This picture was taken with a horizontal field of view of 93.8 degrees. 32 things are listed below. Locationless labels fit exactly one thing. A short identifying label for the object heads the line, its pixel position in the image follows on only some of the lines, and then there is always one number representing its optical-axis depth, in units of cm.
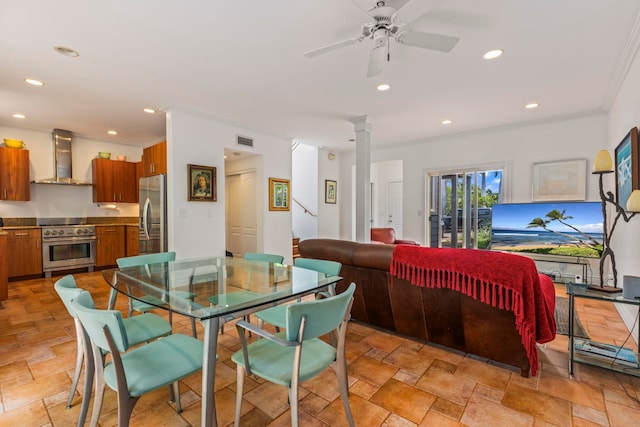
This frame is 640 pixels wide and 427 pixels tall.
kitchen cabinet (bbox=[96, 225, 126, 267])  548
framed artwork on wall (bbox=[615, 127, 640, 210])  248
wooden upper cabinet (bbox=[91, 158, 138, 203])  560
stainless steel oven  496
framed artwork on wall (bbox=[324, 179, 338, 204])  709
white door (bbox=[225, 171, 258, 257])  558
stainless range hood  521
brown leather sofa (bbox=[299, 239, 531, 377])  209
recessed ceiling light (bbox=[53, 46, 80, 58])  260
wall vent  495
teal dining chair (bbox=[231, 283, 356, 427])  126
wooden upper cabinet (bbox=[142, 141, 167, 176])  441
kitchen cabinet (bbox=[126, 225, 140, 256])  576
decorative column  476
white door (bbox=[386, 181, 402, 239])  793
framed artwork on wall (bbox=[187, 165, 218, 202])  429
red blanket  192
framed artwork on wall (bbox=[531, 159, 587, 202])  457
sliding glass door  559
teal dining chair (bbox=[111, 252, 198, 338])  158
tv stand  429
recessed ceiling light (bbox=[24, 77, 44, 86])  321
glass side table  200
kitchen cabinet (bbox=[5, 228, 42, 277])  466
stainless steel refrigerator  420
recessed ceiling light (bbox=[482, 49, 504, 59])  271
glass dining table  134
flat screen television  418
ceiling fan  193
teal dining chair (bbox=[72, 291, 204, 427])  118
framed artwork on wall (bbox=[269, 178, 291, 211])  543
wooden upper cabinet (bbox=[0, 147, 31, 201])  470
